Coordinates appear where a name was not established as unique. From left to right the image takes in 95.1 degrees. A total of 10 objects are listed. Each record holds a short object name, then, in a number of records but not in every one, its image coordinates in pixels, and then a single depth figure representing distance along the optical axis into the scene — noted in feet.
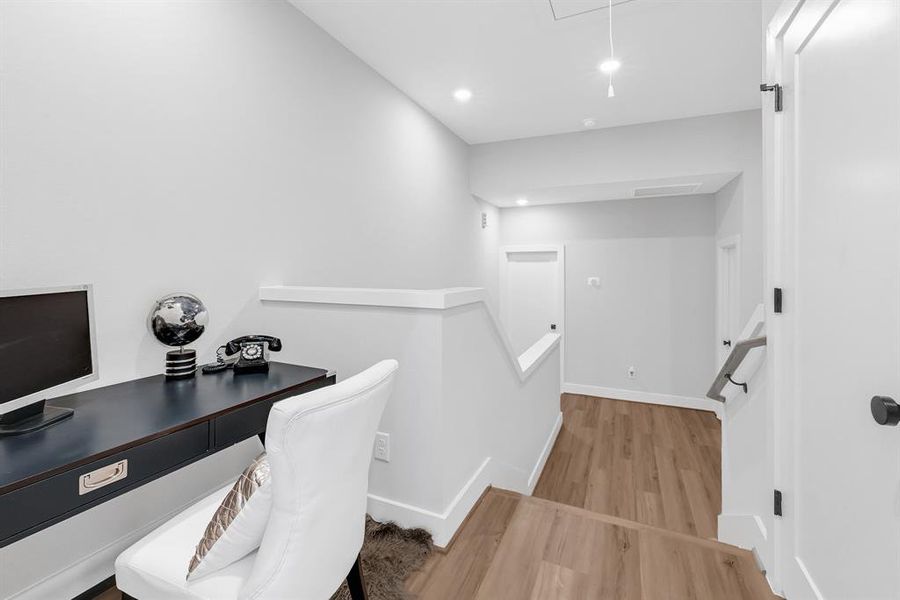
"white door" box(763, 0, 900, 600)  2.99
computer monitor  3.48
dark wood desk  2.81
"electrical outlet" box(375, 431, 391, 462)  6.08
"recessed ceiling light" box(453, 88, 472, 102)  10.82
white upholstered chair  2.81
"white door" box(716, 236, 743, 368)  12.78
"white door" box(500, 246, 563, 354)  18.07
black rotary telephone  5.66
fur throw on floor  4.80
